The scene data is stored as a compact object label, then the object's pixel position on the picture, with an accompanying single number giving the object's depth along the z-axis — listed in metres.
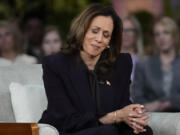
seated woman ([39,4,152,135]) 8.06
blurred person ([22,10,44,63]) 15.63
